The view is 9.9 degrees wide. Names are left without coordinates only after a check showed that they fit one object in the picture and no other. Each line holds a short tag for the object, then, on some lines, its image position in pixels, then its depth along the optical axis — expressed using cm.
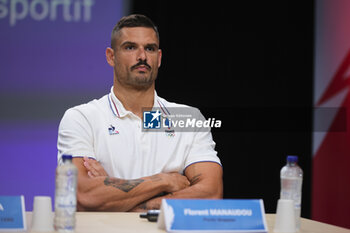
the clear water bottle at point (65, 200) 497
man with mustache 588
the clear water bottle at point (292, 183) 519
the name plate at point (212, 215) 498
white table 506
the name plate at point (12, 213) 501
